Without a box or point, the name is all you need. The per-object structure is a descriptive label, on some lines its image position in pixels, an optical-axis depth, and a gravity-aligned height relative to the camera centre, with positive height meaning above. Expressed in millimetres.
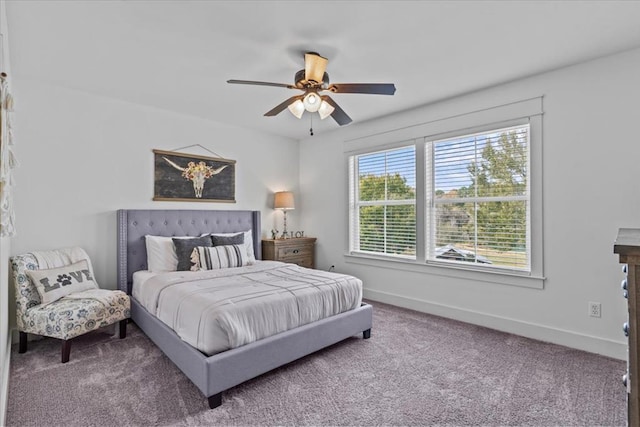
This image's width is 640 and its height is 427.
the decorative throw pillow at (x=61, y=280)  2764 -604
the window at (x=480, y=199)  3227 +172
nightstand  4695 -550
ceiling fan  2439 +999
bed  2070 -935
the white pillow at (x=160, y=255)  3561 -458
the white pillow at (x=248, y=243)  4059 -387
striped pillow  3535 -491
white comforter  2168 -688
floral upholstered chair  2598 -751
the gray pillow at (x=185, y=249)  3537 -393
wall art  4000 +484
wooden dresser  761 -253
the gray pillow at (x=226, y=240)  3943 -322
